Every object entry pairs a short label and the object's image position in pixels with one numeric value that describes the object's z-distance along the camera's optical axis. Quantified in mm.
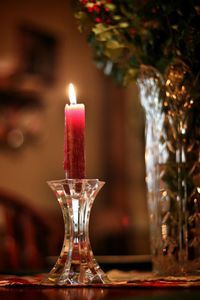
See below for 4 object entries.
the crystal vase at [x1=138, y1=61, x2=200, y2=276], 1045
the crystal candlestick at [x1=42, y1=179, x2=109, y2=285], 875
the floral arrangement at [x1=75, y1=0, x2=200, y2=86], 1050
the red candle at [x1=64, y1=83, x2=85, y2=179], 873
